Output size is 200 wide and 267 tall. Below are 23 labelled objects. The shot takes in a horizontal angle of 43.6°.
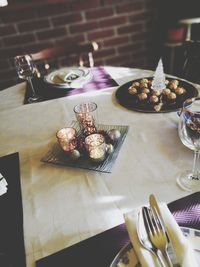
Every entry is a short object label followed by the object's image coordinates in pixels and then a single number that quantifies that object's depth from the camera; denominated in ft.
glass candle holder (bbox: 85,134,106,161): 2.06
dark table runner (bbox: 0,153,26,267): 1.54
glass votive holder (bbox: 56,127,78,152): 2.21
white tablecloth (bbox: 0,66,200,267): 1.68
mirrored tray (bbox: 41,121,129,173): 2.07
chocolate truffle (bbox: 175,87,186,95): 2.83
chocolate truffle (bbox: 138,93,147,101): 2.82
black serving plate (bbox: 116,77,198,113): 2.69
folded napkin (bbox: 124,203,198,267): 1.28
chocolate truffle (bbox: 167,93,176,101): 2.74
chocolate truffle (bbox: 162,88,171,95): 2.80
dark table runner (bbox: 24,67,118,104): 3.42
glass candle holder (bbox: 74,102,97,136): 2.40
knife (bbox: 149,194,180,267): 1.34
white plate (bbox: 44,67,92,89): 3.52
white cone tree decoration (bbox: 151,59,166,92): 2.85
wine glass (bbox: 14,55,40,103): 3.32
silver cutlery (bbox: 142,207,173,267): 1.31
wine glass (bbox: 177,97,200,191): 1.68
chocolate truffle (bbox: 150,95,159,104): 2.74
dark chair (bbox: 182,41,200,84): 3.63
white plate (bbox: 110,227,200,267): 1.36
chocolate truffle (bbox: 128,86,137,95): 2.99
